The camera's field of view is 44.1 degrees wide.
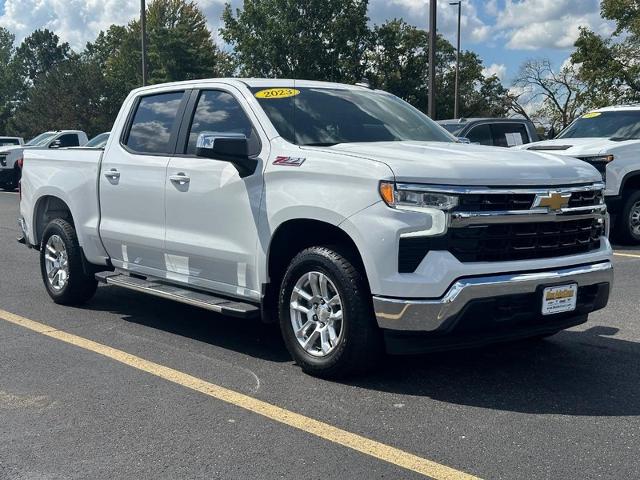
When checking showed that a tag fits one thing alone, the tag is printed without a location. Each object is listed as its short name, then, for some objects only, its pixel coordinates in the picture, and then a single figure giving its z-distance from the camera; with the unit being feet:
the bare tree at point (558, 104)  160.76
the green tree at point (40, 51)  339.16
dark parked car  44.65
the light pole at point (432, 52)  56.51
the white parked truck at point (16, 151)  79.56
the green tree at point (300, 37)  157.38
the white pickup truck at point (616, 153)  36.06
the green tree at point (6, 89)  290.56
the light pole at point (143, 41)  91.20
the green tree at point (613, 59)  116.78
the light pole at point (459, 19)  142.31
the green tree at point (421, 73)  172.76
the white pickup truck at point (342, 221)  14.56
